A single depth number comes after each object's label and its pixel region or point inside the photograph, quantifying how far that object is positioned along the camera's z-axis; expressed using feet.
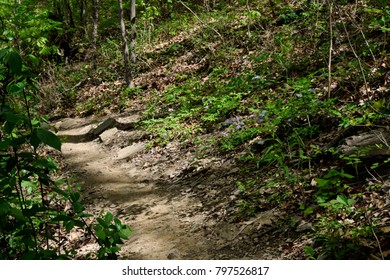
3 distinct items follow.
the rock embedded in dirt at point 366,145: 11.14
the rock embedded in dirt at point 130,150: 23.11
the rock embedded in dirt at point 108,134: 27.71
